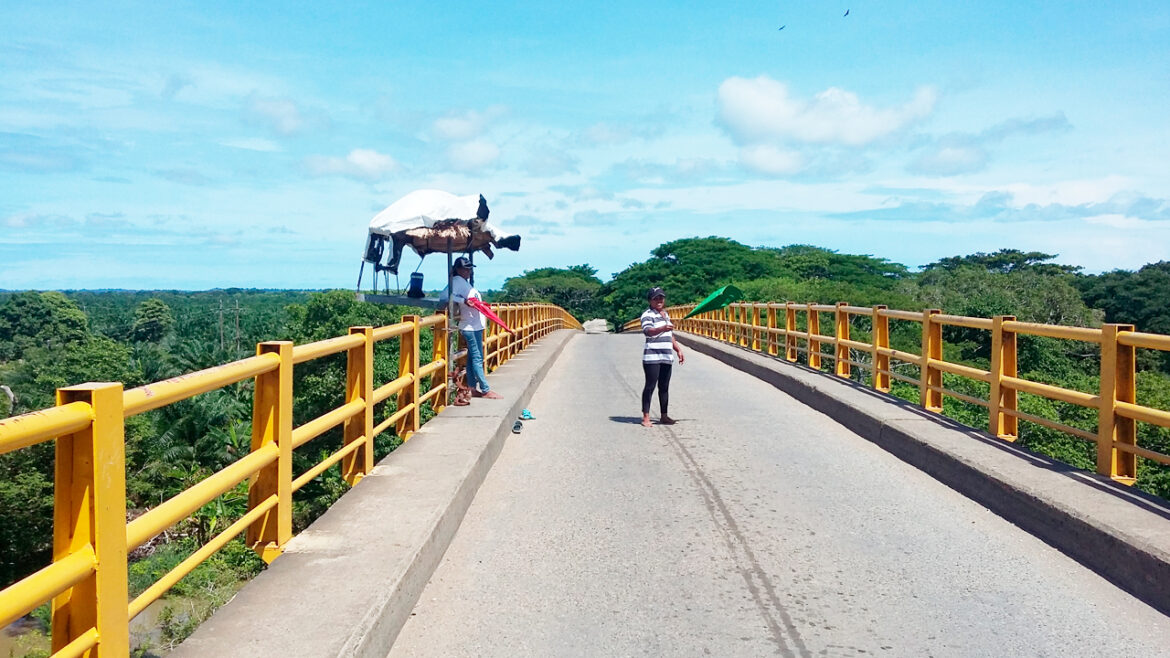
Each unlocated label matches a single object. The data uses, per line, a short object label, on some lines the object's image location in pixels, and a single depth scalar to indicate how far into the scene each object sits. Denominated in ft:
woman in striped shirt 37.70
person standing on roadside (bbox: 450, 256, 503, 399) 38.52
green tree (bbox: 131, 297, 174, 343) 413.59
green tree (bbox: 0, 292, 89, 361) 340.39
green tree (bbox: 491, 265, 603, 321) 372.58
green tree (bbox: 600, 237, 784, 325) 274.16
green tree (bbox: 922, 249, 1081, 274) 273.54
